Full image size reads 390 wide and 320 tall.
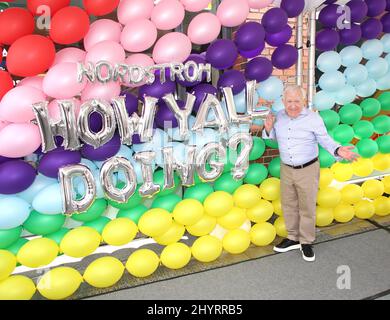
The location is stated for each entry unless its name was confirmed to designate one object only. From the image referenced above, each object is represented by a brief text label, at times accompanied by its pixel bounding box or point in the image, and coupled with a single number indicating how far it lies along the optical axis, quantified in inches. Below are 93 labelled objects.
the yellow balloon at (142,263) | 96.3
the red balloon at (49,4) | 77.2
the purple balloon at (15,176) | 77.5
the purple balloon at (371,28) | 119.6
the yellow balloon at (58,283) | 87.0
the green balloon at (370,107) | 126.1
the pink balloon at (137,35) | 86.2
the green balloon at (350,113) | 122.2
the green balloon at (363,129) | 126.0
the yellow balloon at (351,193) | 127.0
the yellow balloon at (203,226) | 105.0
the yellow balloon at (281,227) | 120.6
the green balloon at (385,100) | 128.6
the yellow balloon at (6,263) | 80.4
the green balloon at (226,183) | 109.2
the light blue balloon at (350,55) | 118.3
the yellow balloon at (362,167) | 129.0
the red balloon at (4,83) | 76.2
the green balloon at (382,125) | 129.6
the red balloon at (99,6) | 81.9
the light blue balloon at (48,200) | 82.4
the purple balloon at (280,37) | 105.9
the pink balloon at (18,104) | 74.8
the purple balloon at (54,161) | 82.5
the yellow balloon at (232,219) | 108.6
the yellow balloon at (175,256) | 100.7
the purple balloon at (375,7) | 117.5
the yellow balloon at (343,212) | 128.9
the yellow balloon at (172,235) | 101.0
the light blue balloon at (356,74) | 119.6
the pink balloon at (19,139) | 75.3
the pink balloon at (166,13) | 89.5
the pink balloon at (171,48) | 90.4
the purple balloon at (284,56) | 106.6
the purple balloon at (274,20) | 101.0
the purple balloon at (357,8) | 112.9
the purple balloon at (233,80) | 101.5
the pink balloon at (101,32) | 85.3
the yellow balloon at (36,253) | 83.0
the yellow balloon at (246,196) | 108.3
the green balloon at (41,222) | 85.6
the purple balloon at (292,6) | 104.1
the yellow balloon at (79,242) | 86.9
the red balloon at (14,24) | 75.0
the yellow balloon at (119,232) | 91.0
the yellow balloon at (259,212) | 113.0
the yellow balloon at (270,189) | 115.7
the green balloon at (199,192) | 105.3
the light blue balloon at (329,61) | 116.0
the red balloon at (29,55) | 74.7
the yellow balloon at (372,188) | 132.8
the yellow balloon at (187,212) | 98.7
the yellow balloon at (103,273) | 91.4
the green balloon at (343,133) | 120.3
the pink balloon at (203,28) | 94.7
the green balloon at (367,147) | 126.7
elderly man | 103.0
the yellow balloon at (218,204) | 103.0
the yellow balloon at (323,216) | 124.0
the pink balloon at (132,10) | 87.6
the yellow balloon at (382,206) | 138.2
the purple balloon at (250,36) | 98.7
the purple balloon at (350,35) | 116.6
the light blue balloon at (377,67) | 122.3
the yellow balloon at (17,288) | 82.6
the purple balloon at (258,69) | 104.2
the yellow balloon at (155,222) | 94.5
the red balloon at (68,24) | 78.4
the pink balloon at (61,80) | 77.8
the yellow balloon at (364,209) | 133.6
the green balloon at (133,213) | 97.2
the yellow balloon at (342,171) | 125.3
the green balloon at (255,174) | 113.6
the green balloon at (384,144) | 130.5
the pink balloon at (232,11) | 97.5
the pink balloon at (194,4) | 93.7
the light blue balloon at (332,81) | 116.6
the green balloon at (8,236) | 81.3
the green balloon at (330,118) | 119.0
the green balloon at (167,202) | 100.4
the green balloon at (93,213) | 91.4
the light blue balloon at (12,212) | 78.4
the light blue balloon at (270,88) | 107.8
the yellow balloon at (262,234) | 114.4
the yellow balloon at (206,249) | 104.5
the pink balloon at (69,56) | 83.0
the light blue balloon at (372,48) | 121.5
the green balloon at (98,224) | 93.8
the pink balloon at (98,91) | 84.9
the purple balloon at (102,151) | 87.5
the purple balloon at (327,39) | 114.3
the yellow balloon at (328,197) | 120.1
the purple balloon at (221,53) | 96.7
